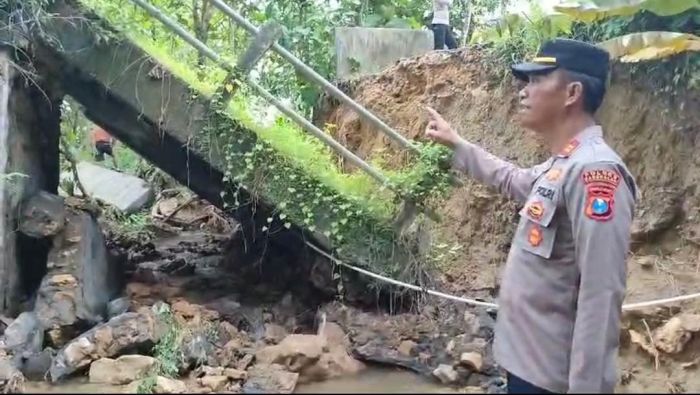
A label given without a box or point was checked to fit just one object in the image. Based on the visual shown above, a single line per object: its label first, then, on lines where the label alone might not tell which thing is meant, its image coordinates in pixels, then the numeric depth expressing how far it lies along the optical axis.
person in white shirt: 7.74
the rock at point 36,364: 4.44
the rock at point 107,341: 4.38
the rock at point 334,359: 3.03
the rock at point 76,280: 5.22
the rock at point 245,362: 4.34
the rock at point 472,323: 4.73
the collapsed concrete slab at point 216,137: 5.20
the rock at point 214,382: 3.71
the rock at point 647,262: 4.87
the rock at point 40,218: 5.57
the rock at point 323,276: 5.54
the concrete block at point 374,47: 7.25
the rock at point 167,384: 3.16
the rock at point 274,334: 5.12
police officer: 1.95
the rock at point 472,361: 3.25
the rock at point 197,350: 4.59
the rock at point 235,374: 3.90
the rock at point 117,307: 5.54
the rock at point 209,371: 4.20
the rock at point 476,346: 4.12
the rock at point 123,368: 3.85
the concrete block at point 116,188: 9.77
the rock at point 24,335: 4.72
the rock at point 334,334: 4.65
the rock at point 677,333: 4.19
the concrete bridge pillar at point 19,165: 5.27
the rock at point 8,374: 3.79
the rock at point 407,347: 4.27
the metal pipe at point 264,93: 4.92
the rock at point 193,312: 5.52
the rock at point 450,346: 4.35
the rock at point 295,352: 3.51
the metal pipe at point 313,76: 4.73
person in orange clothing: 12.55
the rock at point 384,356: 3.23
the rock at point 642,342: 4.28
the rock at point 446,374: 2.29
